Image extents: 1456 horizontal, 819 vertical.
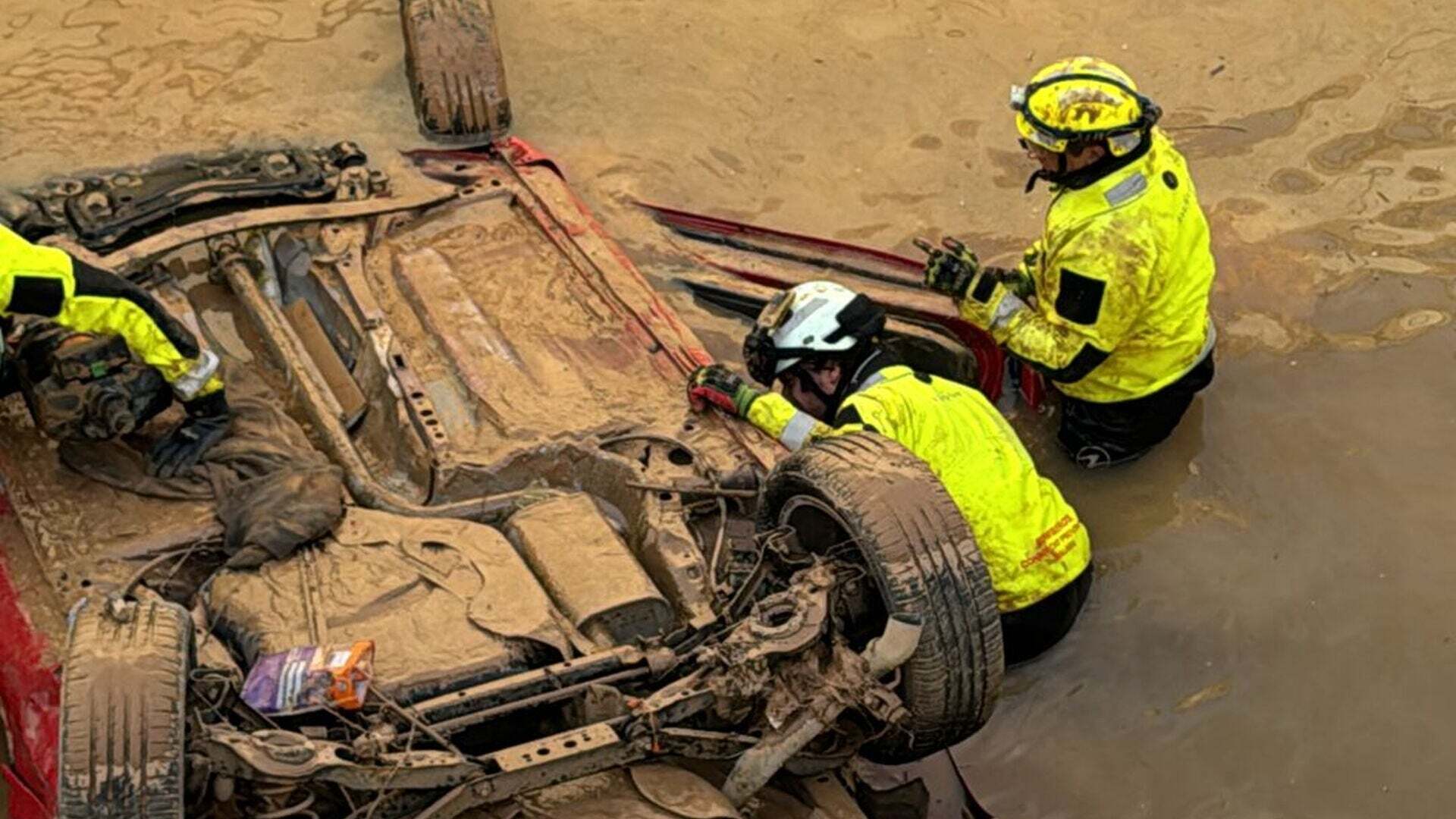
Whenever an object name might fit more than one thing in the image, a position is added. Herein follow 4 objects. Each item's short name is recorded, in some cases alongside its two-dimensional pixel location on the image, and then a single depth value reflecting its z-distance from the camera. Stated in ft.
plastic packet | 15.06
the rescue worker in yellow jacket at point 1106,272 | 21.21
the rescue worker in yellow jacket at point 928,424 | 18.51
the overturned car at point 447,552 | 14.73
